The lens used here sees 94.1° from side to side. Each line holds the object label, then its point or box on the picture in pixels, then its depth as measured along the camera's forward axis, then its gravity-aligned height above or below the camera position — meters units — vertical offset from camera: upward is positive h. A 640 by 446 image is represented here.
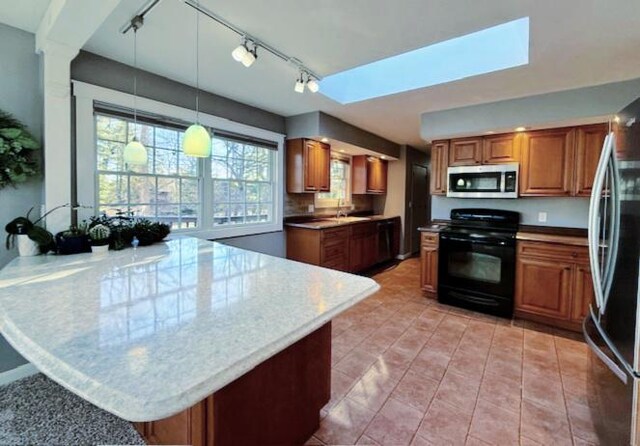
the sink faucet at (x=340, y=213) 5.53 -0.08
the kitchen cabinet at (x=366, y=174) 5.63 +0.67
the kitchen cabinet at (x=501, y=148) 3.49 +0.75
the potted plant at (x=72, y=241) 2.01 -0.25
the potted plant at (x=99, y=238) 2.09 -0.23
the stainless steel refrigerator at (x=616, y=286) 1.23 -0.34
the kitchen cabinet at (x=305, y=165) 4.21 +0.63
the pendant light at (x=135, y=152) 2.18 +0.40
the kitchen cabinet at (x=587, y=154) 3.08 +0.60
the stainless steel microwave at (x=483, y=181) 3.48 +0.36
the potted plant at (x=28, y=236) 1.94 -0.20
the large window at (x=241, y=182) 3.56 +0.33
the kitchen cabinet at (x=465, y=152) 3.74 +0.75
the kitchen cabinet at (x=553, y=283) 2.91 -0.74
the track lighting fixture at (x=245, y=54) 1.95 +1.02
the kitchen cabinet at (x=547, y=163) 3.21 +0.54
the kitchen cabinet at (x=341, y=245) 4.13 -0.56
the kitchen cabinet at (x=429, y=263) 3.81 -0.70
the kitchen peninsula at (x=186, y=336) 0.74 -0.40
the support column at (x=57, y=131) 2.09 +0.54
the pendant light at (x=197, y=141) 1.96 +0.44
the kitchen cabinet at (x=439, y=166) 3.99 +0.59
